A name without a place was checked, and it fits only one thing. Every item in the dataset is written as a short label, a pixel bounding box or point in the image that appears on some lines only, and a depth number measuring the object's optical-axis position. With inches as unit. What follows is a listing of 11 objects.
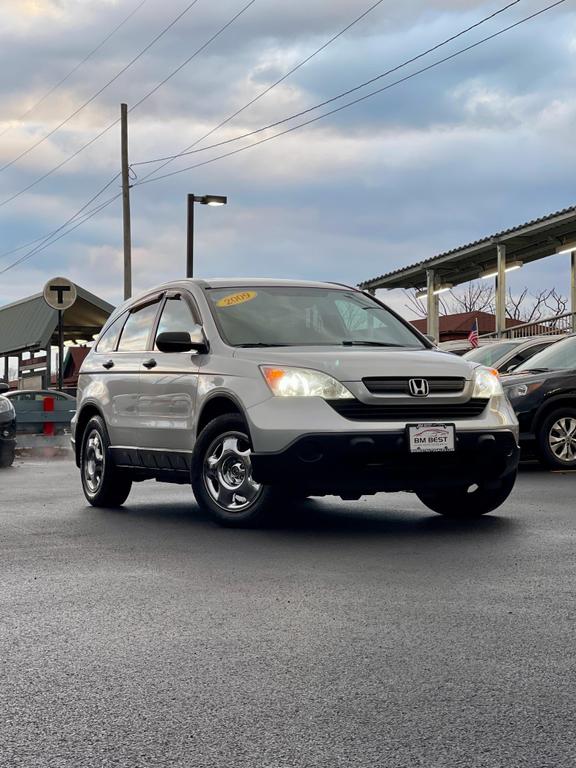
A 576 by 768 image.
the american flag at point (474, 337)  833.4
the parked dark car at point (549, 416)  553.9
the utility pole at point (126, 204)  1282.0
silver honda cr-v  327.0
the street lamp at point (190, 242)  1269.7
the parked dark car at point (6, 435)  662.5
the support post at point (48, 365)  1227.4
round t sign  936.9
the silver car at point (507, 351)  719.7
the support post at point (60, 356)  944.3
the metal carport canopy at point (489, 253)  1182.9
